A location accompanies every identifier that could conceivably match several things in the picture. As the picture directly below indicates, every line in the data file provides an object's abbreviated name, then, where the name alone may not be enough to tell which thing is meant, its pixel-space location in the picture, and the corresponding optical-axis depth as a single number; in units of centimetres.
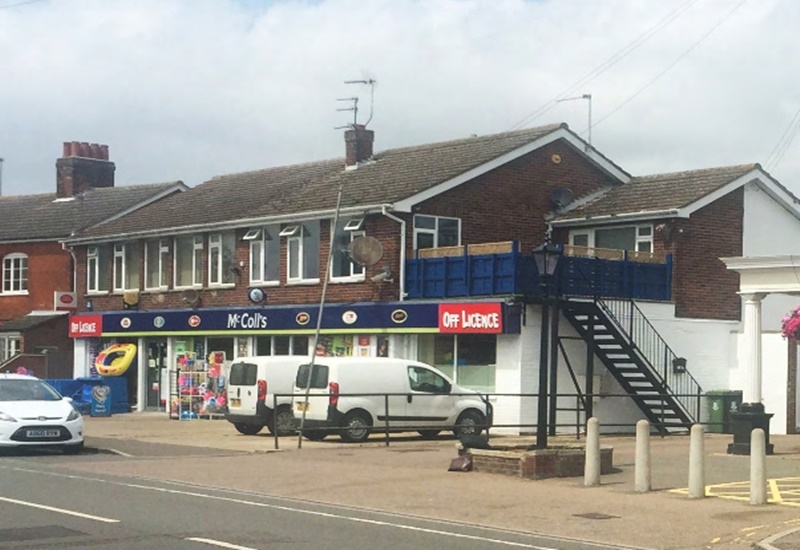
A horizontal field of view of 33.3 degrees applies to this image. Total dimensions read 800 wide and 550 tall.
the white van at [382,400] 2767
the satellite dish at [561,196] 3697
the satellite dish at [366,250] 3378
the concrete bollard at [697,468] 1739
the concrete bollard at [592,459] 1881
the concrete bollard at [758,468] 1655
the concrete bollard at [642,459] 1811
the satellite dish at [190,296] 4097
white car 2375
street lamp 2092
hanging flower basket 2553
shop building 3231
